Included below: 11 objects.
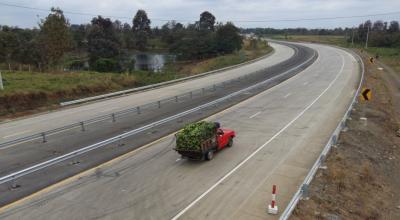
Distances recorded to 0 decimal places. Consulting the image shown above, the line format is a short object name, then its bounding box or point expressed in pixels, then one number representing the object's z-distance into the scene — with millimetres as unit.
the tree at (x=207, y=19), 162125
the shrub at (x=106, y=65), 67062
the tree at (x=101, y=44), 87312
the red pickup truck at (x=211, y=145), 17156
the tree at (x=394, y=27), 149638
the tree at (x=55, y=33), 50094
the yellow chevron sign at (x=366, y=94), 26567
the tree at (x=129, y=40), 154000
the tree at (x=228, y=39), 93250
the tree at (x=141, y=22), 192488
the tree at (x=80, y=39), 128625
